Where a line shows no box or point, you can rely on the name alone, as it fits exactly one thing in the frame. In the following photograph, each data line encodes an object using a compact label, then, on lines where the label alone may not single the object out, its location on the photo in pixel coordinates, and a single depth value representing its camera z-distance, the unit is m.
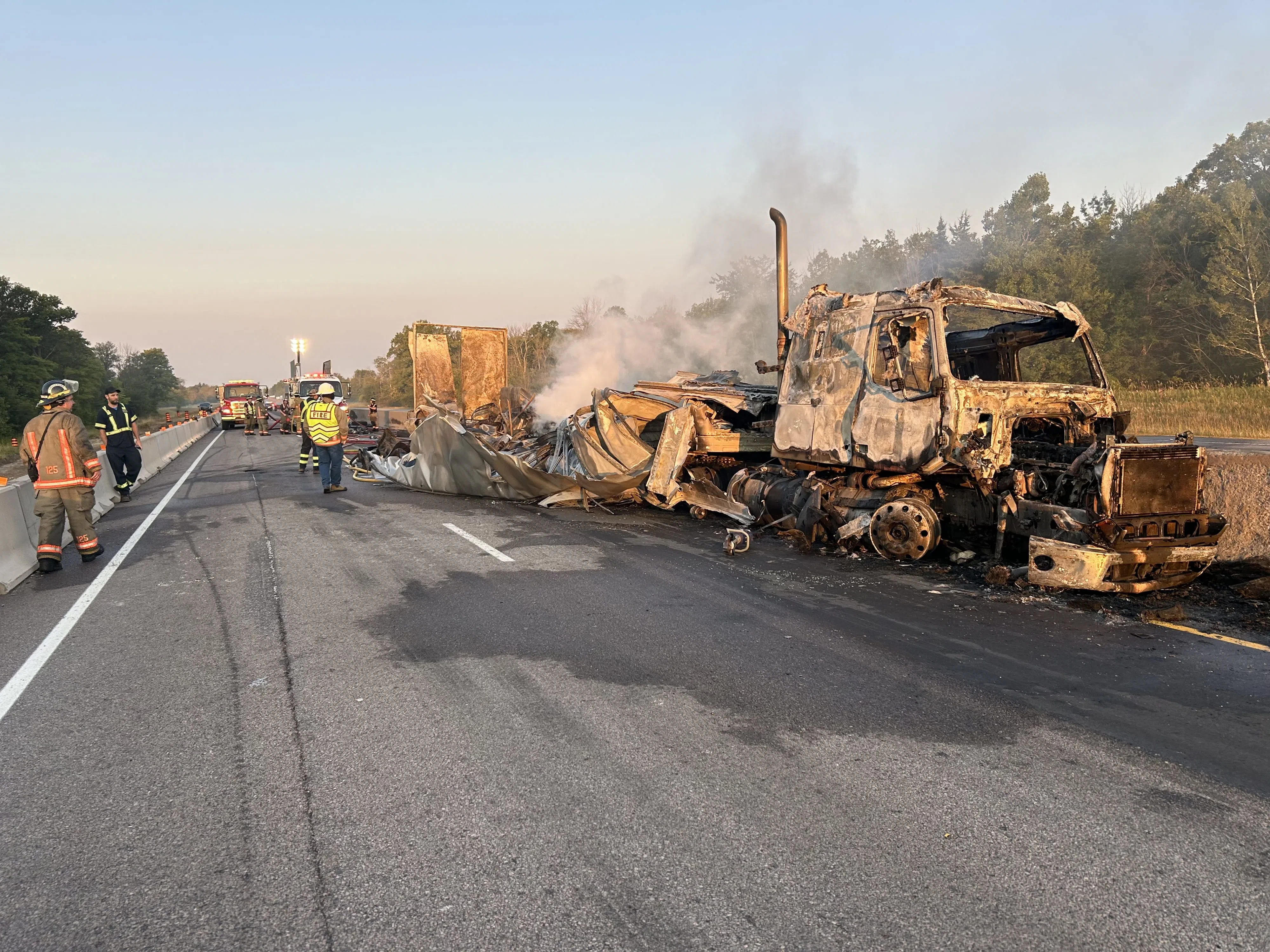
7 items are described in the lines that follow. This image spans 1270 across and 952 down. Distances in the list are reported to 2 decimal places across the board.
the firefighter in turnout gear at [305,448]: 16.33
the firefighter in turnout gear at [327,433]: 13.09
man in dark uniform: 13.08
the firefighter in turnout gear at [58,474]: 7.78
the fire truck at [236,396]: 35.94
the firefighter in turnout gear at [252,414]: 34.38
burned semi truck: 5.91
